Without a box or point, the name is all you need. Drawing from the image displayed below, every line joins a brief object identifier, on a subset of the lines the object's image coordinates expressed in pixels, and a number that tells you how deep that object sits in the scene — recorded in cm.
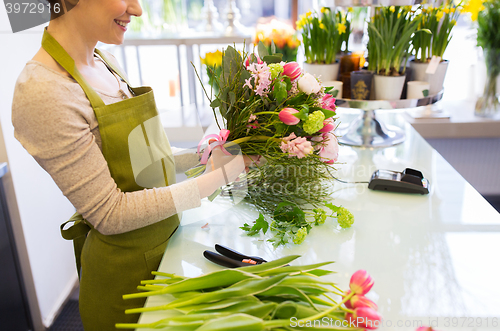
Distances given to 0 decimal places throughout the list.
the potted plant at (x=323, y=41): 154
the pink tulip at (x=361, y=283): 60
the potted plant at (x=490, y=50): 202
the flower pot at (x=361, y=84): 144
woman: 70
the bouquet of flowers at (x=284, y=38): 188
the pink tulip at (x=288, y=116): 84
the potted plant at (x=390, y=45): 140
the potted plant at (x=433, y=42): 147
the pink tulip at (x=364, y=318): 56
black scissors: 76
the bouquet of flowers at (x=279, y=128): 86
